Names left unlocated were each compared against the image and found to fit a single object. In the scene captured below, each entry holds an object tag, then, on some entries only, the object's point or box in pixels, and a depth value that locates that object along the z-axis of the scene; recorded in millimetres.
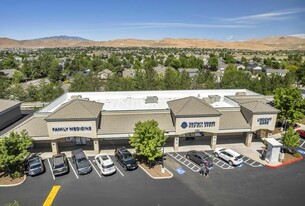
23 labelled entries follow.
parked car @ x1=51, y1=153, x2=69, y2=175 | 27328
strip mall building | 31188
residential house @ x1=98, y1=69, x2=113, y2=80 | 99438
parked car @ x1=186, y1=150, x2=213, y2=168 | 29406
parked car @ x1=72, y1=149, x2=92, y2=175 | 27750
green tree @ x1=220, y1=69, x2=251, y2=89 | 62750
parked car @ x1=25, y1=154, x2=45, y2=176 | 27266
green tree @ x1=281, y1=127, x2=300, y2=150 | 31562
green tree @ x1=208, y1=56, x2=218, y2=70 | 130438
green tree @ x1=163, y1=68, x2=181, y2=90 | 63406
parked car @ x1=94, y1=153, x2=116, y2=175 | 27438
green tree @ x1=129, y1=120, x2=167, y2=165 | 28047
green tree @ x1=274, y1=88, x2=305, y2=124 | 38875
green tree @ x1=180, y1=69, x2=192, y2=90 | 63812
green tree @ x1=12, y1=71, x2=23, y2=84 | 95906
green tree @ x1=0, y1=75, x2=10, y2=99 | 61112
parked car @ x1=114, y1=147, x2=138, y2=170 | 28541
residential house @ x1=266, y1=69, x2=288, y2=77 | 103731
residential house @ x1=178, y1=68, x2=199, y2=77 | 101500
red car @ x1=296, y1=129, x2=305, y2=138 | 39178
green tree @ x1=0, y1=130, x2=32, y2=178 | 26266
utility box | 29900
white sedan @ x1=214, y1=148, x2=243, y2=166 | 29600
